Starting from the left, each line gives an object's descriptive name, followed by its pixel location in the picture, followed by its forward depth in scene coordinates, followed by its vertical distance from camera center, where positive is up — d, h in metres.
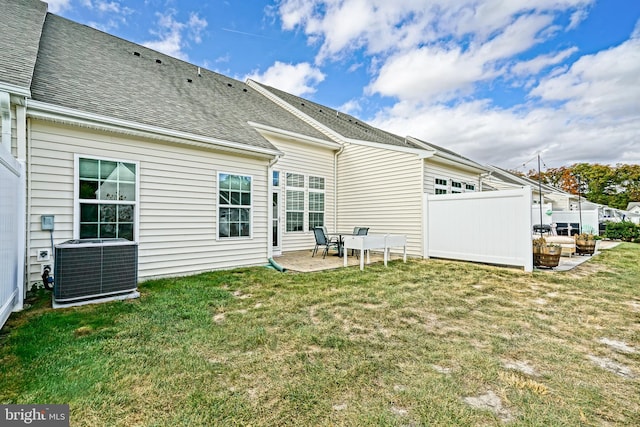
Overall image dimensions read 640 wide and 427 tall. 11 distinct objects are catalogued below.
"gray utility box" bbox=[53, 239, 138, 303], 3.97 -0.73
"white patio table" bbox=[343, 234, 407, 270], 7.22 -0.62
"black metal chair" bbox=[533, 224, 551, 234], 15.43 -0.56
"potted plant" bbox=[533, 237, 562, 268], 7.16 -0.89
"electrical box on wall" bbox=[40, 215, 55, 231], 4.56 -0.04
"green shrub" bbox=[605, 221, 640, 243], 16.86 -0.75
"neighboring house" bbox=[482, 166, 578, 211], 17.08 +1.90
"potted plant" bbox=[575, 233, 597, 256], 9.85 -0.91
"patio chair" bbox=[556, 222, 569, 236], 16.25 -0.54
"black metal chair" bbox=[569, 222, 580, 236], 15.23 -0.50
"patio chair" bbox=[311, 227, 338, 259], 8.70 -0.58
